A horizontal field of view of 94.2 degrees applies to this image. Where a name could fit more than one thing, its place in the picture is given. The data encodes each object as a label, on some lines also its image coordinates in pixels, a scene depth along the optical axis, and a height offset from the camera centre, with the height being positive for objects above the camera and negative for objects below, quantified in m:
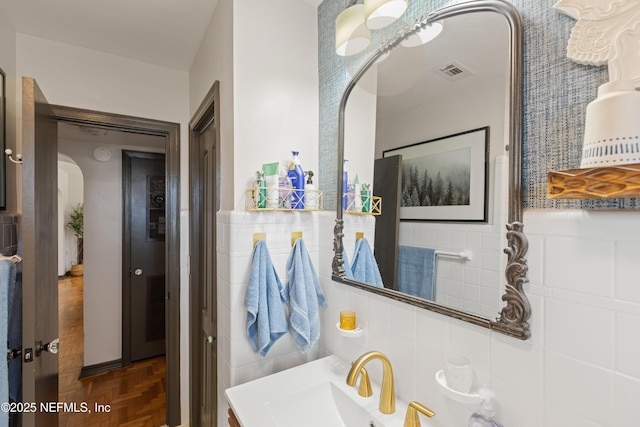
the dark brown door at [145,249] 3.11 -0.41
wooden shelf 0.47 +0.05
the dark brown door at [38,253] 1.19 -0.19
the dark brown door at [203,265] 1.76 -0.36
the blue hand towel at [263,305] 1.23 -0.39
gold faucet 0.93 -0.55
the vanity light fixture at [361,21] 0.97 +0.68
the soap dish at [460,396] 0.73 -0.46
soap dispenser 0.72 -0.50
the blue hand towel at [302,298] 1.27 -0.38
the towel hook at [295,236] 1.38 -0.12
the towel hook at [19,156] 1.23 +0.23
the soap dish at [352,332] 1.12 -0.46
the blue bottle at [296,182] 1.31 +0.13
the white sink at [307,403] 0.94 -0.65
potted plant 6.46 -0.37
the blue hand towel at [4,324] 1.12 -0.43
